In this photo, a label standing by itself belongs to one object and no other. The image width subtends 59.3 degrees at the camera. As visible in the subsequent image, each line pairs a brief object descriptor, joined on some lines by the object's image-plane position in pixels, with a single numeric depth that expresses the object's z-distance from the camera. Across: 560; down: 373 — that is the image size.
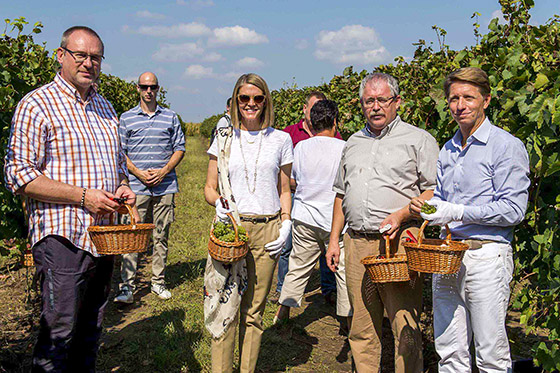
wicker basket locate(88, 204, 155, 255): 2.67
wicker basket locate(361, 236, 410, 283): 2.75
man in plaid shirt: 2.59
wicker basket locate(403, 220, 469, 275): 2.45
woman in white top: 3.16
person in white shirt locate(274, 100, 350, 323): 4.40
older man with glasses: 2.99
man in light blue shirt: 2.48
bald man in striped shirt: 5.36
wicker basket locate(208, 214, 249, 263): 2.83
